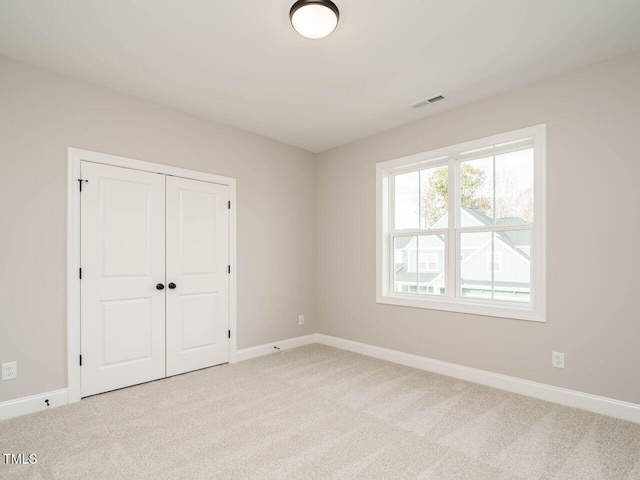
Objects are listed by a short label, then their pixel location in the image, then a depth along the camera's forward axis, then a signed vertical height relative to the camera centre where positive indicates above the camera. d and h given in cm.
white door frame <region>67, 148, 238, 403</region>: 290 -19
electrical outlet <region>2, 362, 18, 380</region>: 261 -100
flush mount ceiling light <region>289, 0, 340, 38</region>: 203 +135
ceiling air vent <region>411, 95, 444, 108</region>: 330 +135
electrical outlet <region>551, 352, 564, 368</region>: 285 -101
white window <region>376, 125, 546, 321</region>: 313 +12
